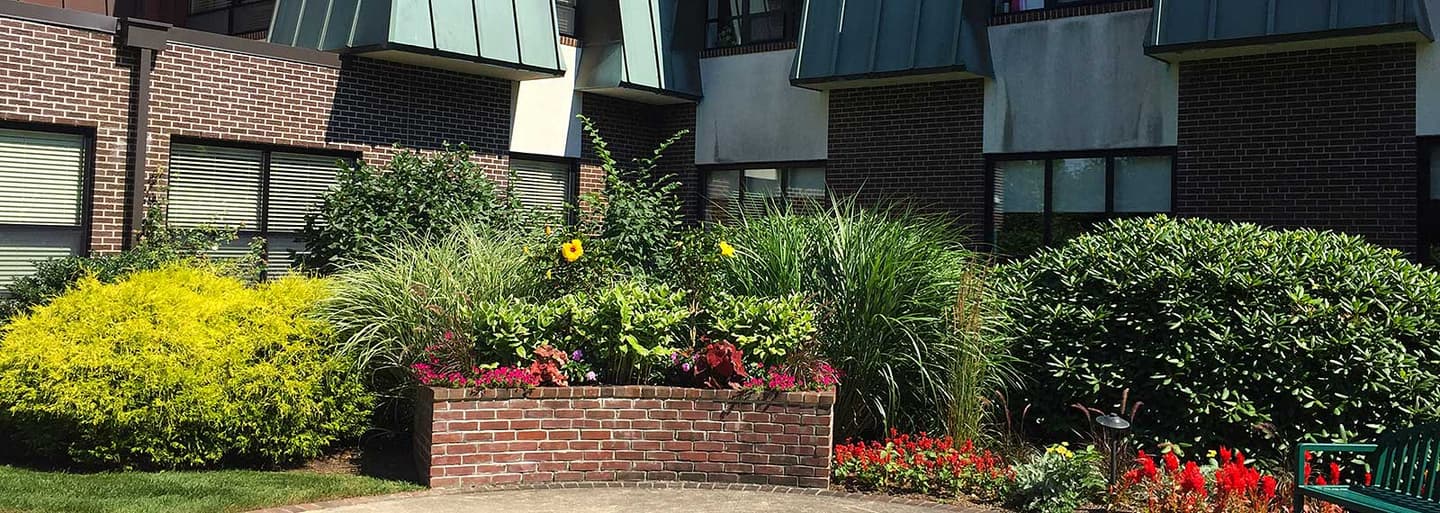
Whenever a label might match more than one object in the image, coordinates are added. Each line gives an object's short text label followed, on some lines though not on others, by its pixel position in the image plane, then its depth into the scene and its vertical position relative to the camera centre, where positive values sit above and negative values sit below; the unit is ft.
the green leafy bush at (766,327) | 27.35 -1.04
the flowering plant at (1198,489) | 22.71 -3.60
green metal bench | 19.90 -2.88
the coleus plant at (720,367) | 26.99 -1.88
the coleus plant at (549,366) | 26.84 -1.99
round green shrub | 26.91 -0.98
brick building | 42.70 +6.41
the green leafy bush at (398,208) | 42.53 +1.98
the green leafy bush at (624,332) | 27.32 -1.25
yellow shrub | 26.32 -2.53
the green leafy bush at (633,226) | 33.30 +1.21
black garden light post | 23.98 -2.62
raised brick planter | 26.43 -3.34
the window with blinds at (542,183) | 56.29 +3.79
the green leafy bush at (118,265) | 36.94 -0.25
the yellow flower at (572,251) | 30.99 +0.47
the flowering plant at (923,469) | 25.95 -3.74
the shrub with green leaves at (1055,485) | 24.41 -3.73
